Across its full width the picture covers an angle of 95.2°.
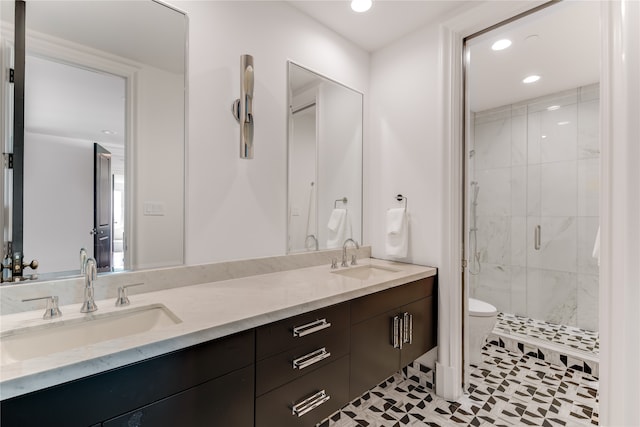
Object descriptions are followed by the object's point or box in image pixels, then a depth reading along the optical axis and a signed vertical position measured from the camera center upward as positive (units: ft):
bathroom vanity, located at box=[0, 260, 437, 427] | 2.35 -1.54
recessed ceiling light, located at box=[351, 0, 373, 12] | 5.68 +4.12
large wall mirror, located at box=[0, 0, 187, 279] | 3.56 +1.08
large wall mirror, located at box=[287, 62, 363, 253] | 6.16 +1.21
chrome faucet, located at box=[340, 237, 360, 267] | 6.52 -0.90
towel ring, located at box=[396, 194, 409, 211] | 6.86 +0.36
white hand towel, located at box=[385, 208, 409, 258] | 6.69 -0.44
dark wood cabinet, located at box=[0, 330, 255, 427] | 2.22 -1.53
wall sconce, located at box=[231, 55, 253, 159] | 4.83 +1.83
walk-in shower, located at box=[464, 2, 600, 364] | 8.24 +0.93
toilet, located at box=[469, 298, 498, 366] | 7.34 -2.89
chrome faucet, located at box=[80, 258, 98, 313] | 3.45 -0.88
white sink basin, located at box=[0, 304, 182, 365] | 2.85 -1.30
